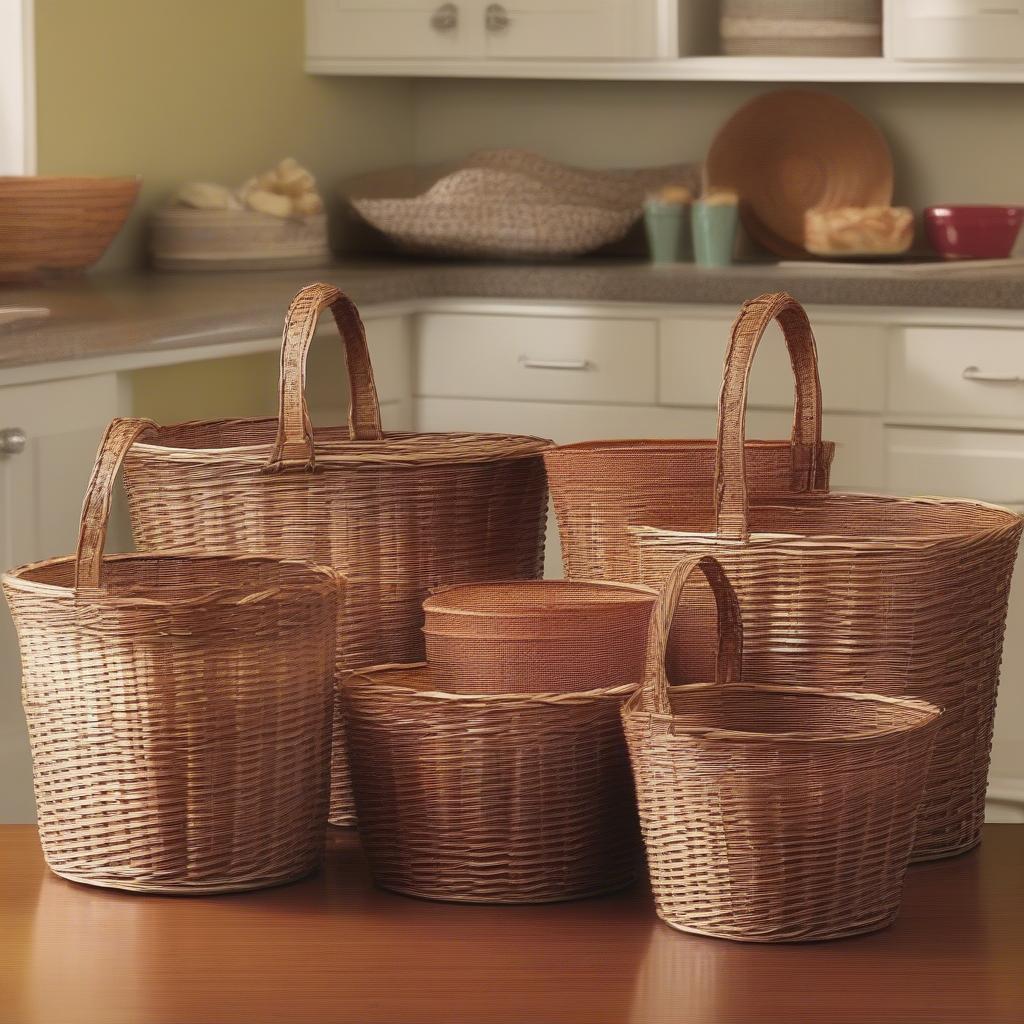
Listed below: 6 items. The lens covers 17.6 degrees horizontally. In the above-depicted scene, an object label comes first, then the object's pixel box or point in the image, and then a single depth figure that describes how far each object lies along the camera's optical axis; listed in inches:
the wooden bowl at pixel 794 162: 248.9
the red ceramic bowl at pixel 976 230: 226.5
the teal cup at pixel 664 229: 241.8
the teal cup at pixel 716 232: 231.7
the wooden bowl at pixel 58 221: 190.8
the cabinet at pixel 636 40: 226.1
